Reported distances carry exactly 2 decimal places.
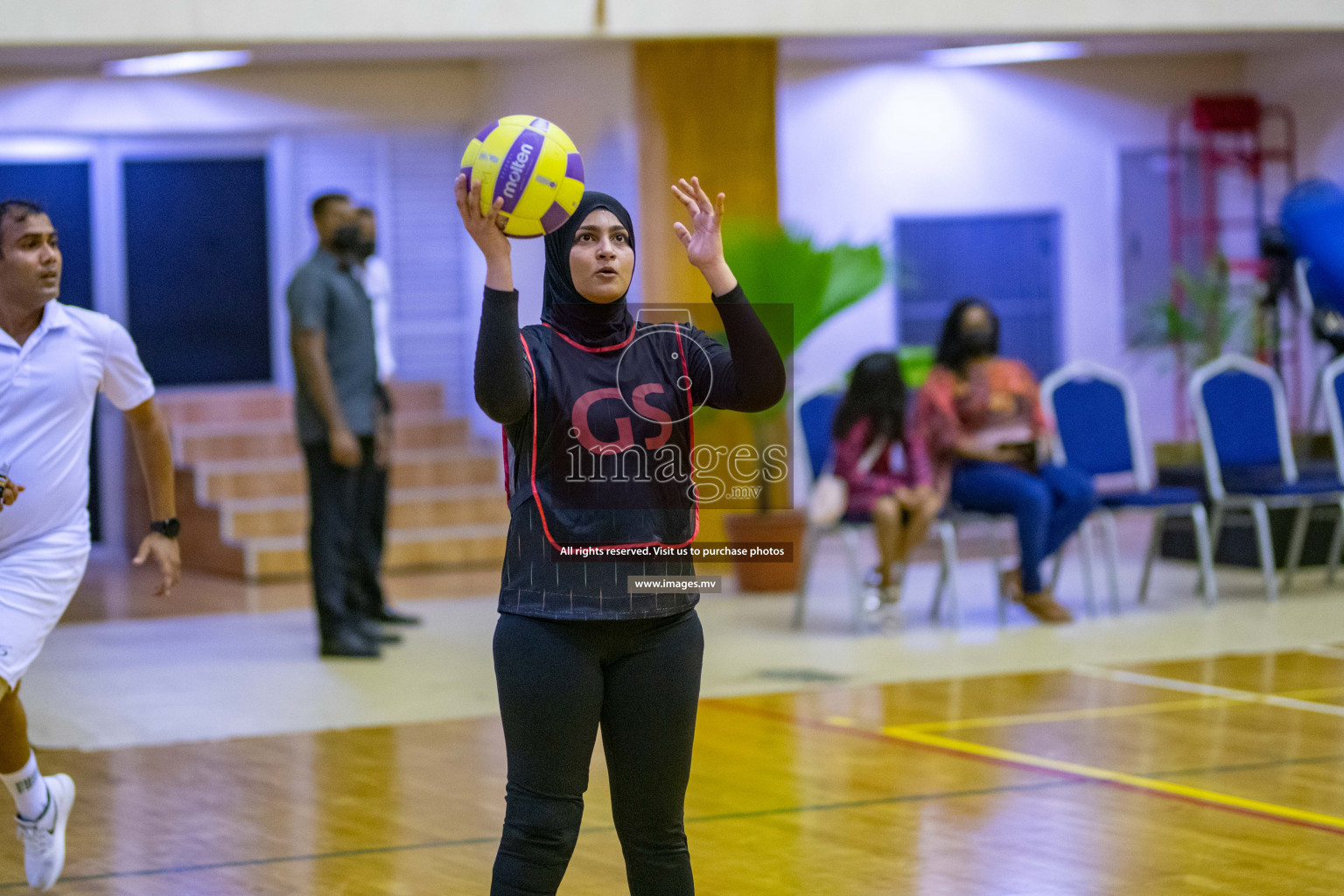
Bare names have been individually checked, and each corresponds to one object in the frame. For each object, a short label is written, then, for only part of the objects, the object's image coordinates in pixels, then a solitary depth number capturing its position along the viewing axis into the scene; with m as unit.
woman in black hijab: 5.42
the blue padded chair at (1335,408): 16.42
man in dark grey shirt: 13.37
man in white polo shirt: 7.18
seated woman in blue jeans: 14.87
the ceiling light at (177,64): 21.25
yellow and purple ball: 5.29
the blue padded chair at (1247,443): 16.03
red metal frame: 24.55
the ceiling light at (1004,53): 22.94
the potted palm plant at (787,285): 16.52
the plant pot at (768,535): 16.41
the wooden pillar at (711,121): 18.39
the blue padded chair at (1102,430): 16.02
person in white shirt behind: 14.15
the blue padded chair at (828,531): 14.66
